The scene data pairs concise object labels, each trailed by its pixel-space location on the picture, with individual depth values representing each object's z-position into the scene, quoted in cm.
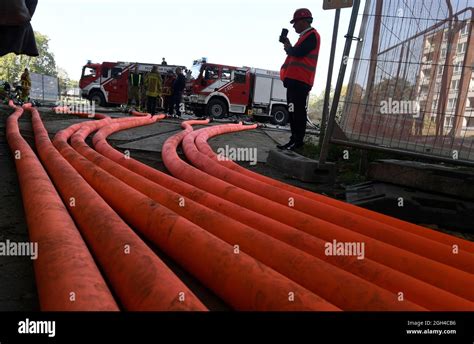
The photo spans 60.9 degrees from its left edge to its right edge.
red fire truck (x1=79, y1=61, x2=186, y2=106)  1833
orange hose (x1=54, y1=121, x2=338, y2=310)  134
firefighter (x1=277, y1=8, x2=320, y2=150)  488
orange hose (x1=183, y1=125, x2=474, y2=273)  187
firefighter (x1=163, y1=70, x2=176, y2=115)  1706
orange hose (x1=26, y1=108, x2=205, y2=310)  128
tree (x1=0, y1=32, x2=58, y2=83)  6197
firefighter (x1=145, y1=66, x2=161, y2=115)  1223
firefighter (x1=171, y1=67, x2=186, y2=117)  1320
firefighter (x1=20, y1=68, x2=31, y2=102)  1616
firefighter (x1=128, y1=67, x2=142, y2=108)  1580
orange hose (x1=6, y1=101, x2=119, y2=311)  125
